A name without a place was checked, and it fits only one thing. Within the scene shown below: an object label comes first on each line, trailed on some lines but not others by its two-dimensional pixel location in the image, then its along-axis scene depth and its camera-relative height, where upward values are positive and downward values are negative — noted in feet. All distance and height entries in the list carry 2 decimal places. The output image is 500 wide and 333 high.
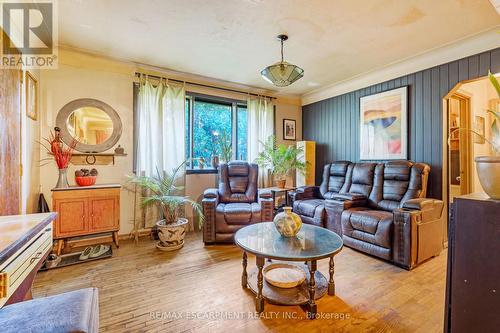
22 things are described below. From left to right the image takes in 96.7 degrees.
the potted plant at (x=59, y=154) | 9.01 +0.53
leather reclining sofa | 7.80 -1.89
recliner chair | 9.87 -1.90
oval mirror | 9.83 +1.92
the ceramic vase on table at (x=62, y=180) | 8.98 -0.54
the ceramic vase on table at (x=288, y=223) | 6.46 -1.69
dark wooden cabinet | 3.18 -1.52
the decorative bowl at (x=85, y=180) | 9.42 -0.59
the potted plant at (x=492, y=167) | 3.18 -0.02
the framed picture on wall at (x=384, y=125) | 10.71 +2.08
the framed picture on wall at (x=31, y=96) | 7.89 +2.66
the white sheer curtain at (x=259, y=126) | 14.43 +2.62
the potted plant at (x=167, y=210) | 9.44 -1.97
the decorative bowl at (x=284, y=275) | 5.98 -3.12
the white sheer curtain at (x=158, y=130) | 11.12 +1.90
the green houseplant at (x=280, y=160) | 13.78 +0.38
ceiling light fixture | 7.63 +3.27
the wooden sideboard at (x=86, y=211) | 8.57 -1.80
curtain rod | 11.36 +4.73
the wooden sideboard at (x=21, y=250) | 3.09 -1.40
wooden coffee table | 5.36 -2.12
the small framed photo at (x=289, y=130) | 16.17 +2.68
